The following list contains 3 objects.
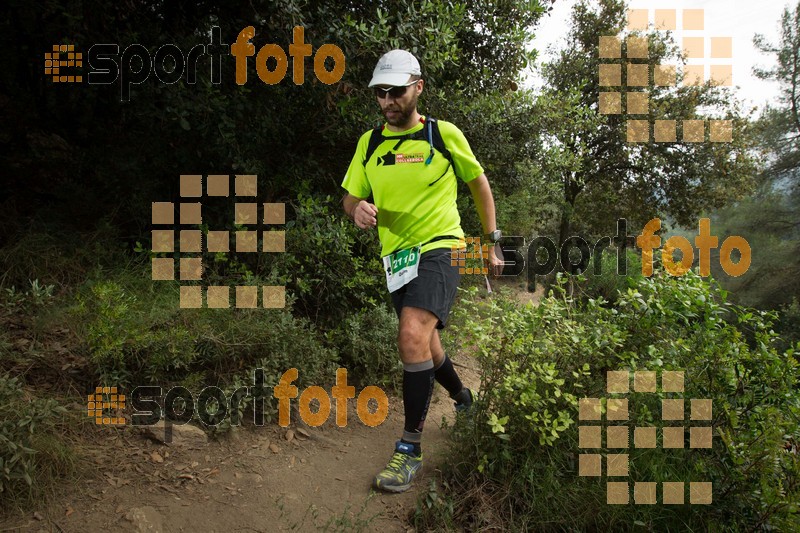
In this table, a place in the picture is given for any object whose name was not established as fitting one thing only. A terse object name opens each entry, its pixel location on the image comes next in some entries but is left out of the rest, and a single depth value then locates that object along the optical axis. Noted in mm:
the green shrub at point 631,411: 2742
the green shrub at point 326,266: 4898
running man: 3100
